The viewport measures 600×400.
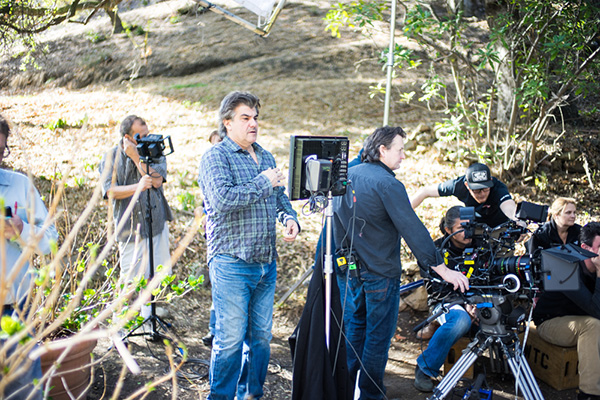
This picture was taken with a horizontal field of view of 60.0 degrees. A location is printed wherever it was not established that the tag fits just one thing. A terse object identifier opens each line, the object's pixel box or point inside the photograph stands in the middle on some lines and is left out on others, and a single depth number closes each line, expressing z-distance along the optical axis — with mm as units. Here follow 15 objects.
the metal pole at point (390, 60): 4578
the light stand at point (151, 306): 3719
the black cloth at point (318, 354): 2793
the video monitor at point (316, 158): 2900
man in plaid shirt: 2723
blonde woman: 4195
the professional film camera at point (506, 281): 2957
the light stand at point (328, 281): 2834
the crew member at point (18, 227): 1825
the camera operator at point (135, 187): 3821
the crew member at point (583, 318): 3389
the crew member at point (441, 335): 3498
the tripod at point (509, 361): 2964
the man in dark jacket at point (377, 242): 2998
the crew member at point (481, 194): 4023
